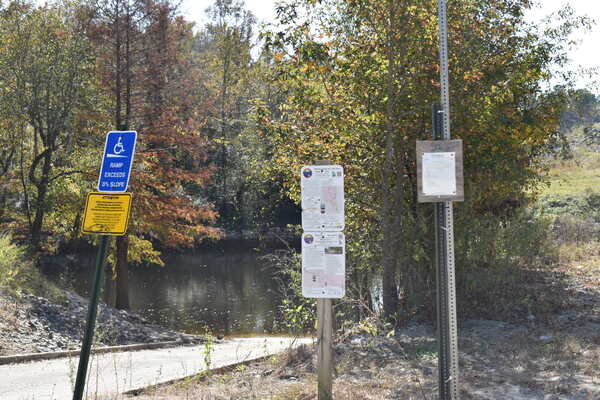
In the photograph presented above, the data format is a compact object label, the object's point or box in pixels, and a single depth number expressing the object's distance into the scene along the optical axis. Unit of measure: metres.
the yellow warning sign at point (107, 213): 5.54
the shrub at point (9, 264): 13.37
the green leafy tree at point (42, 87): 18.25
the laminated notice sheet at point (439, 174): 5.12
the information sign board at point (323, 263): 5.18
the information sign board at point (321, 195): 5.26
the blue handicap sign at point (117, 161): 5.71
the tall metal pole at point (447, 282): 5.13
